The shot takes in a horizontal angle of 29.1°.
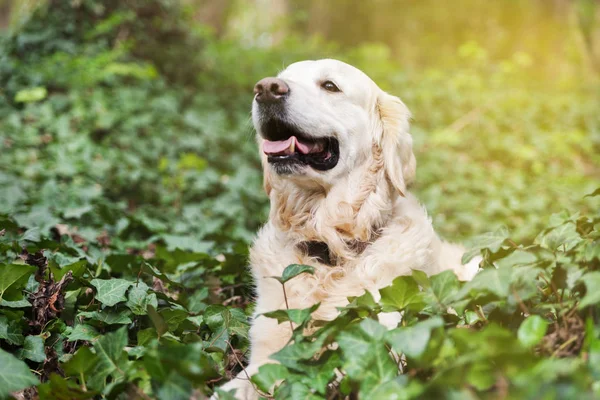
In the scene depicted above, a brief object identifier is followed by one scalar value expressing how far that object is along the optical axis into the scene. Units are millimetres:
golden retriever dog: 1594
